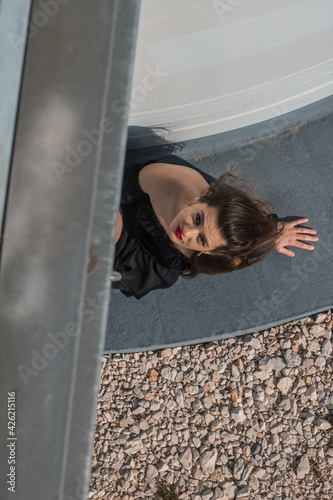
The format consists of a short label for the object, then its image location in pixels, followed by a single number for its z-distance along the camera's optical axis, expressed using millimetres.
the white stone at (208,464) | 3090
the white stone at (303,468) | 3055
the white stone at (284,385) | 3162
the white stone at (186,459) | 3109
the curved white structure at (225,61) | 2322
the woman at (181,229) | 2531
